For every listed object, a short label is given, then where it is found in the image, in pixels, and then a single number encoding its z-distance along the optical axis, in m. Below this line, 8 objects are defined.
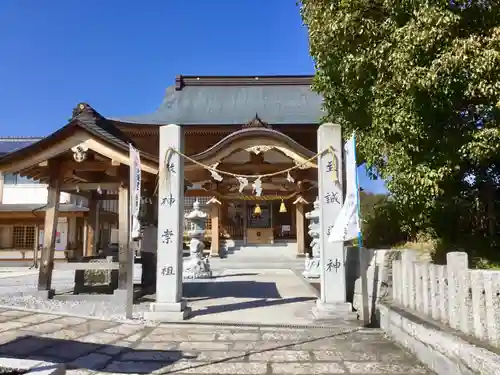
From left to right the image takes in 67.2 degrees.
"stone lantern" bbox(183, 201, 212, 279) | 11.69
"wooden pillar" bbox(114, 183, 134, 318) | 7.62
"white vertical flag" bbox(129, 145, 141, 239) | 6.25
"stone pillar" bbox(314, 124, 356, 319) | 6.13
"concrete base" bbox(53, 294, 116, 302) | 7.80
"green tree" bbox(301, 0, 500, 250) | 5.86
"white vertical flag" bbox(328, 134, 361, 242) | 5.86
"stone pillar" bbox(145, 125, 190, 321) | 6.21
